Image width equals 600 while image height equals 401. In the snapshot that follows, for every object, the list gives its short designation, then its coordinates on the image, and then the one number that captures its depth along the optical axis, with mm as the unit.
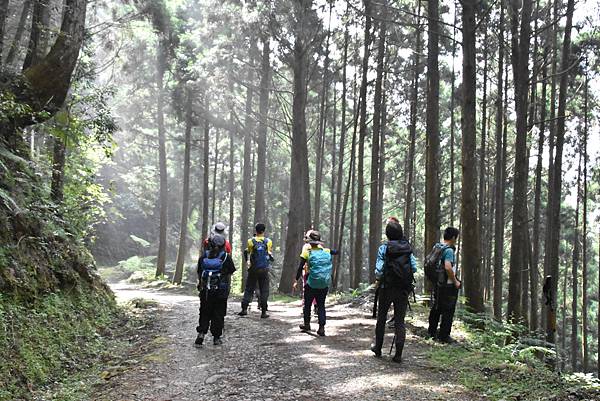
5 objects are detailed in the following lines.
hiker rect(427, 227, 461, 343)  7551
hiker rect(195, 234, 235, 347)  7434
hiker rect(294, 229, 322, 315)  8523
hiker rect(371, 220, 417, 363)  6578
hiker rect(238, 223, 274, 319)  9984
